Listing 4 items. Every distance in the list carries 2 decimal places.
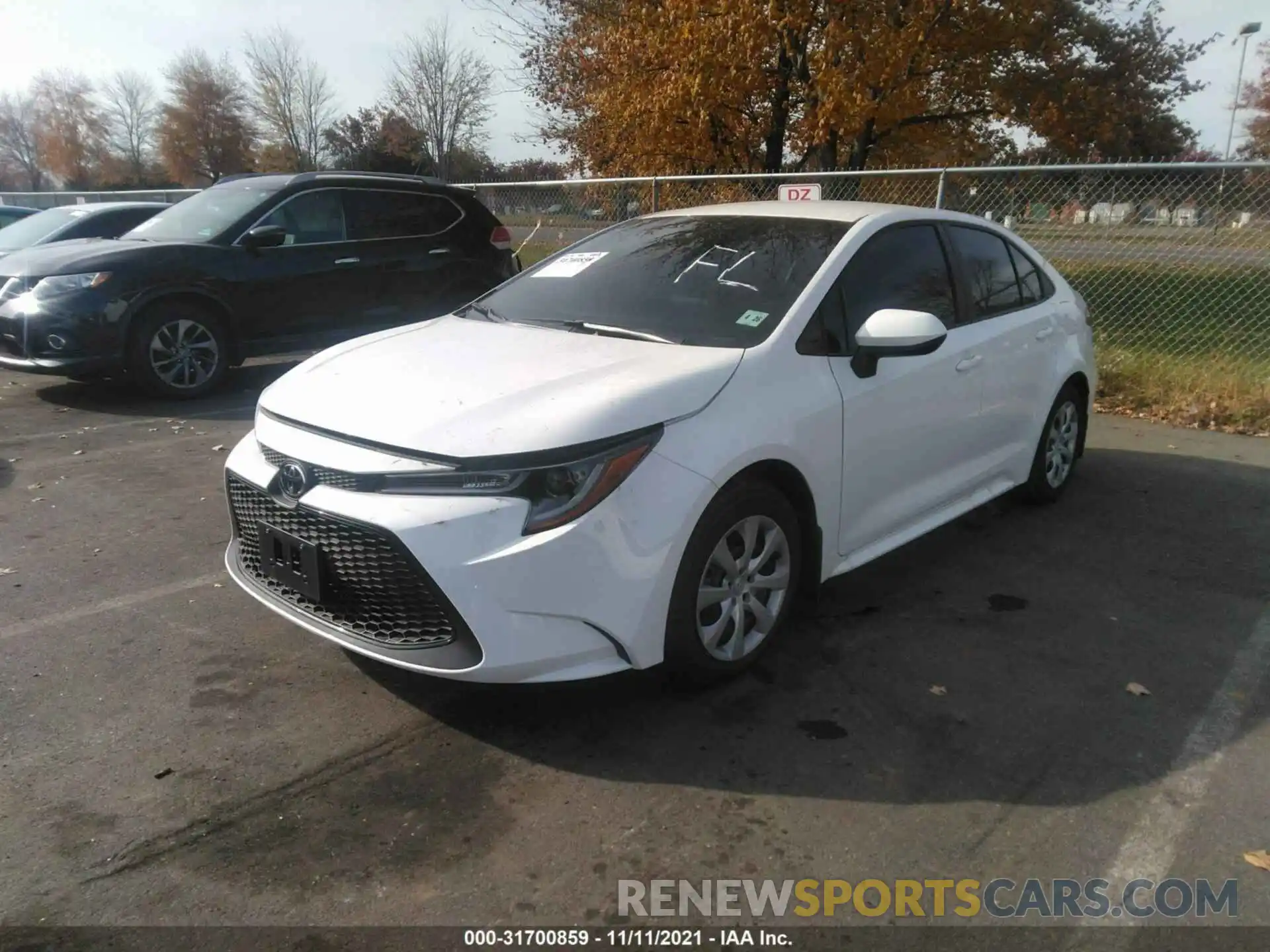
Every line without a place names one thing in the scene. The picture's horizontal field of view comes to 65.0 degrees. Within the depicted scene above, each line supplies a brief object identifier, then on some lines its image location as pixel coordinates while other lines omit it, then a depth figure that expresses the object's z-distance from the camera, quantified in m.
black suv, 7.45
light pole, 30.58
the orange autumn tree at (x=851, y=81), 13.11
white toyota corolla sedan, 2.83
